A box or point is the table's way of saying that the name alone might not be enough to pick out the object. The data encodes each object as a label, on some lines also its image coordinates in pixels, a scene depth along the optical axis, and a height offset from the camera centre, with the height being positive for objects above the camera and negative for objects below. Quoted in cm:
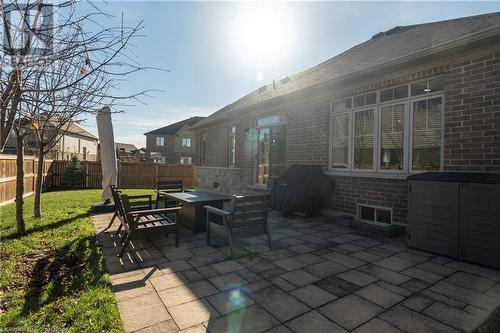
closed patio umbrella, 706 +34
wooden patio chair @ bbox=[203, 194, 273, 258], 437 -89
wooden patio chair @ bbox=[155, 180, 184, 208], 755 -71
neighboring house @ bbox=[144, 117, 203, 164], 4297 +280
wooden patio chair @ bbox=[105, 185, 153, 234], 520 -92
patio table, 573 -99
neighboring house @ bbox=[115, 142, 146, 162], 5489 +328
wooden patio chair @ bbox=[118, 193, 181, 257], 434 -108
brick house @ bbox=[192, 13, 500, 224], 484 +120
